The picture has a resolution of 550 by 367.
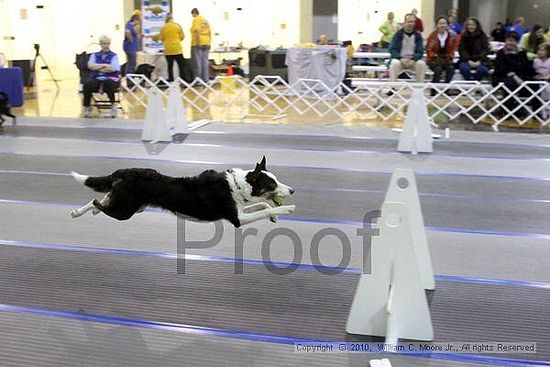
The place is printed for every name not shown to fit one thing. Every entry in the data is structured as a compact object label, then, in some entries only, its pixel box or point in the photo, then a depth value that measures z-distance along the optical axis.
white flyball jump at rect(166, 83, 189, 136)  8.84
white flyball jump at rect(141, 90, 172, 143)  8.34
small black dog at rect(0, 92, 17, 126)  9.48
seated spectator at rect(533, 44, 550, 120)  9.92
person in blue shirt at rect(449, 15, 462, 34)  14.86
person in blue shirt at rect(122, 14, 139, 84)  14.89
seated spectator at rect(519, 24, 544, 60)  10.95
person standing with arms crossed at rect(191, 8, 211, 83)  15.32
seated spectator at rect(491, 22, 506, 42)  15.84
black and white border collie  3.55
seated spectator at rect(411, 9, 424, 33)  11.25
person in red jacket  11.33
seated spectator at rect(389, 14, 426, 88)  11.16
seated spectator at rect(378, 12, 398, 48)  15.24
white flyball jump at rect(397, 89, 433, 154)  7.49
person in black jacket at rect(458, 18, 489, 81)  11.30
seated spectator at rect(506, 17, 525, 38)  15.25
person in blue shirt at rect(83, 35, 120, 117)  10.70
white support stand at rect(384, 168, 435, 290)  3.45
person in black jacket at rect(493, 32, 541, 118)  10.02
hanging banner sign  16.45
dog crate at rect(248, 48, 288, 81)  15.82
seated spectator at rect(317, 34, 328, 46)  15.56
